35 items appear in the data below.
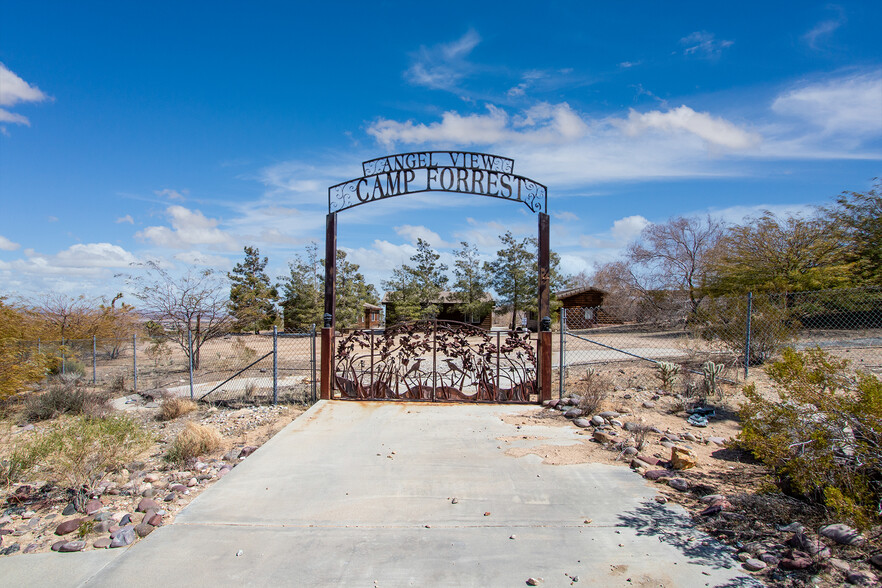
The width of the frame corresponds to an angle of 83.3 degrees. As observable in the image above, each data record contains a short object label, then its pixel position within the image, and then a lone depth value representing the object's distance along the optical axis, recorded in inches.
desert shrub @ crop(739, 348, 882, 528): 131.7
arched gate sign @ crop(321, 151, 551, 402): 313.7
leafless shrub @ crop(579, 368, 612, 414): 279.6
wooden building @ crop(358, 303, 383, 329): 1731.1
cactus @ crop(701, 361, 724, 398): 303.9
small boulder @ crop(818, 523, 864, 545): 123.3
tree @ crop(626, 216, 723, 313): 1235.2
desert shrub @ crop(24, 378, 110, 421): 361.1
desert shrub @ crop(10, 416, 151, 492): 179.6
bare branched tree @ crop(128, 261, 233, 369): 565.6
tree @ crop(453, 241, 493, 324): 1572.3
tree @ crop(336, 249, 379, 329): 1378.0
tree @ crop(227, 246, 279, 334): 1369.3
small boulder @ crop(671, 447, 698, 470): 190.2
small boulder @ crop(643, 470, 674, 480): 183.5
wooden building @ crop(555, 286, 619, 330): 1589.1
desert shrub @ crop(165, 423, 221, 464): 223.1
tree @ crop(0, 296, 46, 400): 349.7
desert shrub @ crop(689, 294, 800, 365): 404.2
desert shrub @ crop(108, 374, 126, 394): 463.5
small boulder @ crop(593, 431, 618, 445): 229.5
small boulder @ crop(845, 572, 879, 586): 110.8
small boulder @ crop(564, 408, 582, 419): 275.4
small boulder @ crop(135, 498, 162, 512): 161.9
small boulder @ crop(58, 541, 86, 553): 135.6
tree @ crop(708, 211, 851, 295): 819.4
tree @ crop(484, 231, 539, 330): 1441.9
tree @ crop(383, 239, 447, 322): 1547.7
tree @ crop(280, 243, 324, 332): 1357.0
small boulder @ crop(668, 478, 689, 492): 172.4
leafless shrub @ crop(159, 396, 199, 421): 350.0
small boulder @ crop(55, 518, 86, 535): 147.6
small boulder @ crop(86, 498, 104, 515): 162.6
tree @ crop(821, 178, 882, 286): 819.4
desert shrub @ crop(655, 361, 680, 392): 337.0
